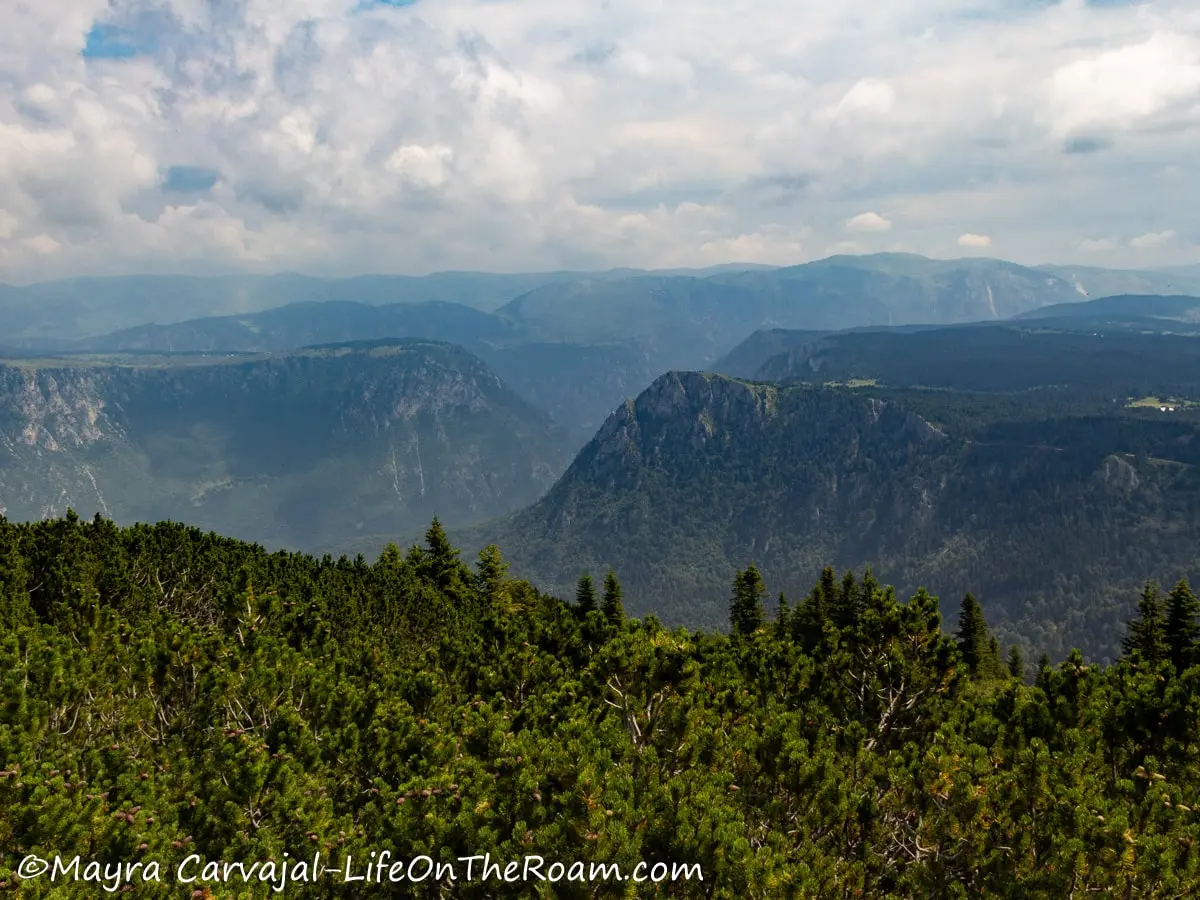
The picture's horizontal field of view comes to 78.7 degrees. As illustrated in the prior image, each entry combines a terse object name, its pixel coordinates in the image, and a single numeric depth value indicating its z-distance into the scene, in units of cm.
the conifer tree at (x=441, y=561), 9144
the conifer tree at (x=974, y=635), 8962
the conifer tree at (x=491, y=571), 9762
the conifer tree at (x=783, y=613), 9572
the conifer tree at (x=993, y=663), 9462
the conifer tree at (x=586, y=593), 9244
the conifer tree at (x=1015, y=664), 10562
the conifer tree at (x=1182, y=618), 7106
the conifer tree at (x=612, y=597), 9106
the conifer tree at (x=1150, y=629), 6812
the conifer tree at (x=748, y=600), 9819
